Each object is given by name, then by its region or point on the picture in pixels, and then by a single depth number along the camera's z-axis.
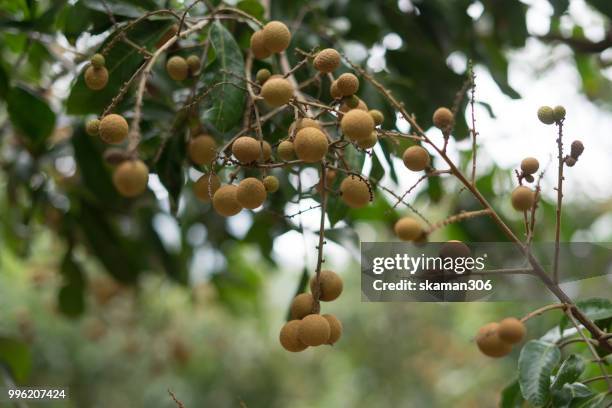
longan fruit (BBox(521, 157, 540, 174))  0.54
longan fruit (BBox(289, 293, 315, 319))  0.52
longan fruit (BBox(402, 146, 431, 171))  0.53
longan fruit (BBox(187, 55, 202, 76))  0.65
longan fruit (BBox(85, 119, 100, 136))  0.51
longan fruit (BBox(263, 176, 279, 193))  0.54
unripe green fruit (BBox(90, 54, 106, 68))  0.55
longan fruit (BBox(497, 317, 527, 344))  0.48
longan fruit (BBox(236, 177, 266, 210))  0.49
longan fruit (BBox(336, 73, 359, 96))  0.50
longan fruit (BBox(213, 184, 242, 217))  0.51
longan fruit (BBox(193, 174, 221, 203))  0.57
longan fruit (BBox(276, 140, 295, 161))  0.53
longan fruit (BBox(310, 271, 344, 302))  0.53
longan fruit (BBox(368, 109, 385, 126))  0.55
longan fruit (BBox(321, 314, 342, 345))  0.53
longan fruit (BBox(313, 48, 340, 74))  0.51
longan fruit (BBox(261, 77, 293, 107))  0.49
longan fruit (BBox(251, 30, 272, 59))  0.56
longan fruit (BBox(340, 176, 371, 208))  0.55
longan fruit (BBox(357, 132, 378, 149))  0.50
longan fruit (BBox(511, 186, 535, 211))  0.54
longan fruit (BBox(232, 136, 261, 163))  0.50
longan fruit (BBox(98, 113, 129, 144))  0.48
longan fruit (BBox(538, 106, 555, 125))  0.51
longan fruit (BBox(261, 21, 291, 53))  0.54
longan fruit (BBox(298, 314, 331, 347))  0.49
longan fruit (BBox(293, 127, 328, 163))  0.47
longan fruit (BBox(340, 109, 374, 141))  0.47
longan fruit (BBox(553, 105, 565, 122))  0.50
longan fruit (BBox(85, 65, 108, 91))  0.56
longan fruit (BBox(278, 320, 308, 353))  0.51
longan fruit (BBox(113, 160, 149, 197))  0.42
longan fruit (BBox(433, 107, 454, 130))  0.56
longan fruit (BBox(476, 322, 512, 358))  0.49
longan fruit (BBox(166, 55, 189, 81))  0.63
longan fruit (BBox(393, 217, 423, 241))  0.51
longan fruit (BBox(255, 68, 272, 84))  0.58
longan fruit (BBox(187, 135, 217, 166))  0.64
